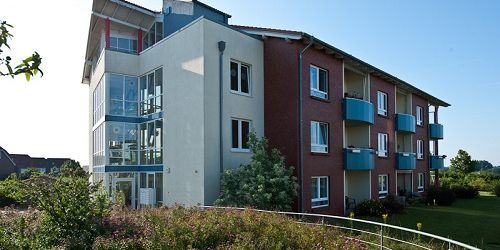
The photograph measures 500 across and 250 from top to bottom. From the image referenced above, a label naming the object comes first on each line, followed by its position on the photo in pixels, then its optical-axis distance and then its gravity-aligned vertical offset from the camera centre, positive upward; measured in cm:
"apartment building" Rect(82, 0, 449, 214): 1784 +185
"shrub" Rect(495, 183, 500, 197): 4105 -444
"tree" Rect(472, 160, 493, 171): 10738 -514
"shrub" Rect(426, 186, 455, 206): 2878 -355
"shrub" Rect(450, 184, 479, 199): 3647 -405
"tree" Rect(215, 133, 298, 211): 1595 -147
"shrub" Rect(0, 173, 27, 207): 1055 -109
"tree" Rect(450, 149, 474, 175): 5622 -244
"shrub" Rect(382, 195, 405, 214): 2197 -317
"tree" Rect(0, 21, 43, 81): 279 +54
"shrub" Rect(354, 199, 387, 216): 2106 -316
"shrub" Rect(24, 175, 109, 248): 980 -145
